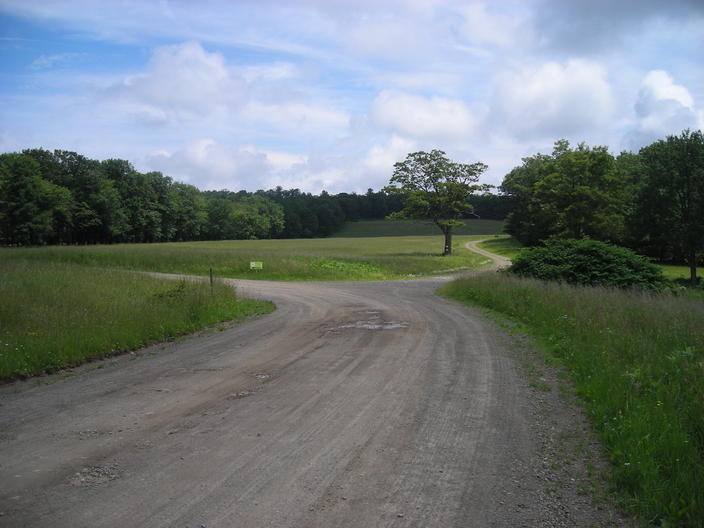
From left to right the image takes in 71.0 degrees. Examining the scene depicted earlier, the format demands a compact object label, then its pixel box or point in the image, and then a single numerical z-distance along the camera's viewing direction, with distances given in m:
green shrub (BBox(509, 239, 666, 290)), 20.30
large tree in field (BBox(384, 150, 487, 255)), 57.06
